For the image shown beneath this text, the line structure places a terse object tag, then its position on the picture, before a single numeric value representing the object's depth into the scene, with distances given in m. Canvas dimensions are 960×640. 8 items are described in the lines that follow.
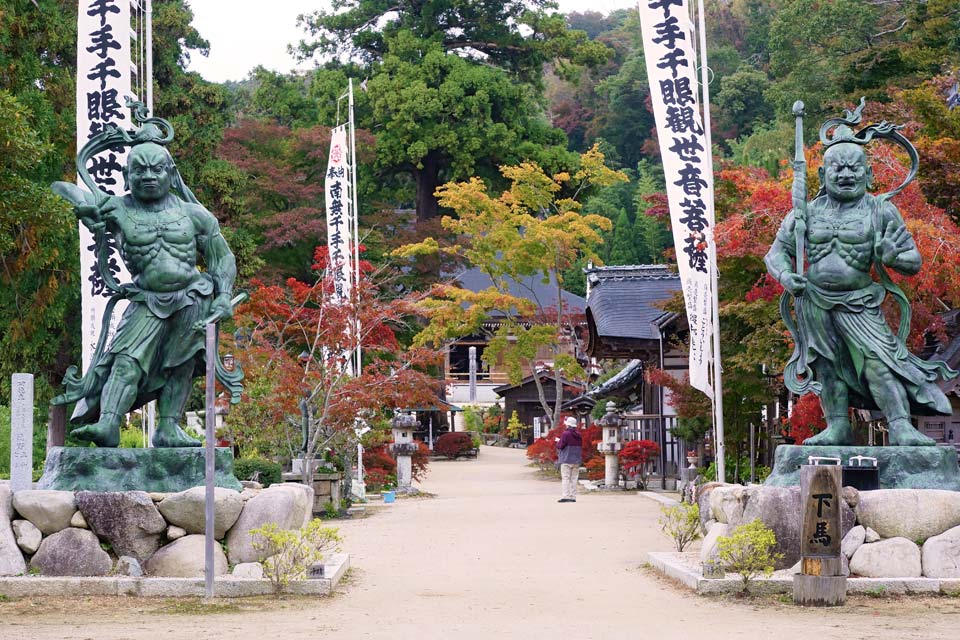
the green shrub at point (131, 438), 23.32
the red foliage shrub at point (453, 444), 44.28
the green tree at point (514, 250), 32.91
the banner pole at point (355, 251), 23.97
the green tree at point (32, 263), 16.34
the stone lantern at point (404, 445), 26.36
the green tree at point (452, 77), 39.59
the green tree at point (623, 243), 54.53
